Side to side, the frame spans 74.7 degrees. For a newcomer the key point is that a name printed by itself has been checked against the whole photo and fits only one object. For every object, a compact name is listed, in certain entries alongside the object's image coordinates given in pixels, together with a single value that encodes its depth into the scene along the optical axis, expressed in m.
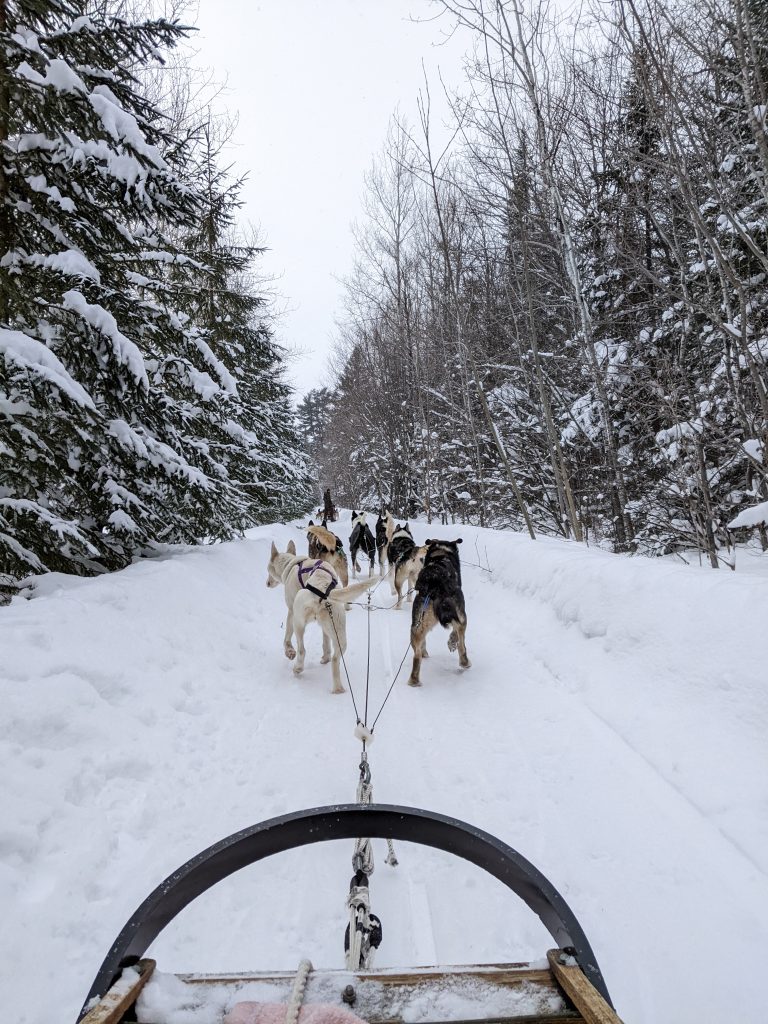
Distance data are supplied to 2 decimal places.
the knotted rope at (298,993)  0.97
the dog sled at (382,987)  1.00
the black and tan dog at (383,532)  12.06
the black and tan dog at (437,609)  5.10
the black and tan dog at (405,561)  8.41
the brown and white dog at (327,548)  8.75
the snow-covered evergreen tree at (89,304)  4.82
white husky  4.90
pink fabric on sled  0.95
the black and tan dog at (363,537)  13.27
